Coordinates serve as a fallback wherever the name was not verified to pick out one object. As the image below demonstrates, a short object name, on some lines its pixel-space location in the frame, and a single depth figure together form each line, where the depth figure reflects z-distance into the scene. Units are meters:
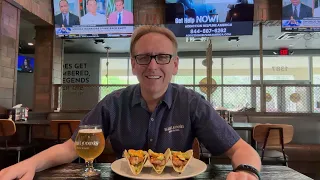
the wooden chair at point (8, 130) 3.24
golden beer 0.92
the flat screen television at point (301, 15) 4.48
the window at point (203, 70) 9.84
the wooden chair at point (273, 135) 3.02
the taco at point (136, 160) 0.85
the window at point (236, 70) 9.80
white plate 0.84
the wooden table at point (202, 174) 0.90
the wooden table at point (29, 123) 3.40
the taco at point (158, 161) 0.86
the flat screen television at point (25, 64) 8.49
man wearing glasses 1.12
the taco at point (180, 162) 0.86
